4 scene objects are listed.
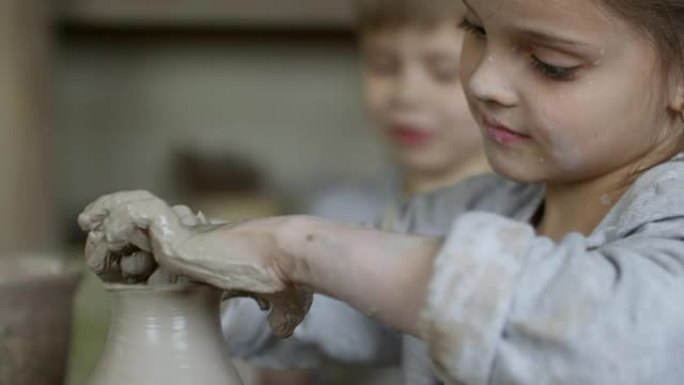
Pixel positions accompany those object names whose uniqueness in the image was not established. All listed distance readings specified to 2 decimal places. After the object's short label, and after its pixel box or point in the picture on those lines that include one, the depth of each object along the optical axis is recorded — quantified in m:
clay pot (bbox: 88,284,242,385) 1.33
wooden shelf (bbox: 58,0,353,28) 3.48
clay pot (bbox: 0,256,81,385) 1.49
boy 2.62
